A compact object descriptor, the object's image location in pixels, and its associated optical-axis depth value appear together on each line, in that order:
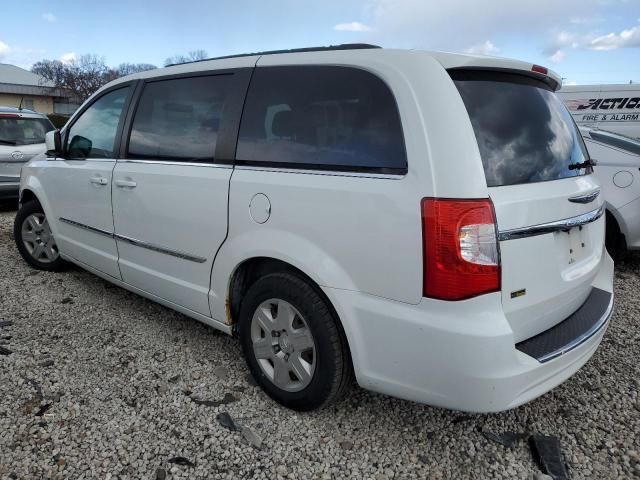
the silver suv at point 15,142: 7.25
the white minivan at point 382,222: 1.86
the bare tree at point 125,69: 50.42
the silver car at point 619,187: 4.64
